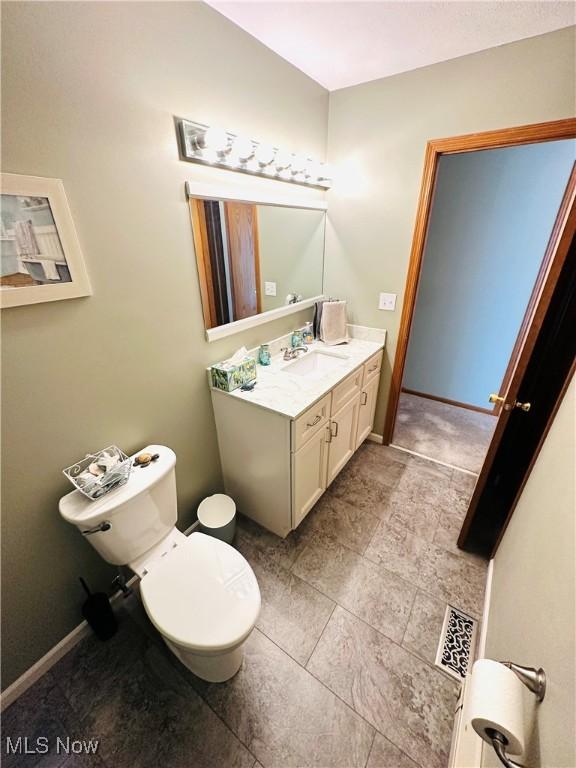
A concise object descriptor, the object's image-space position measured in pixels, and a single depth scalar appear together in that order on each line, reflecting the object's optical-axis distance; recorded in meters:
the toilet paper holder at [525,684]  0.59
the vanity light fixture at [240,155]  1.25
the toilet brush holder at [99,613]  1.27
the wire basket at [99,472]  1.09
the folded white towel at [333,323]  2.19
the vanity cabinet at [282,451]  1.48
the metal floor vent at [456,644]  1.23
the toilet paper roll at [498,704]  0.59
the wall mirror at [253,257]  1.46
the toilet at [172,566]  1.02
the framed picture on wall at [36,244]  0.86
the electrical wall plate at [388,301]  2.10
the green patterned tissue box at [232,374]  1.54
